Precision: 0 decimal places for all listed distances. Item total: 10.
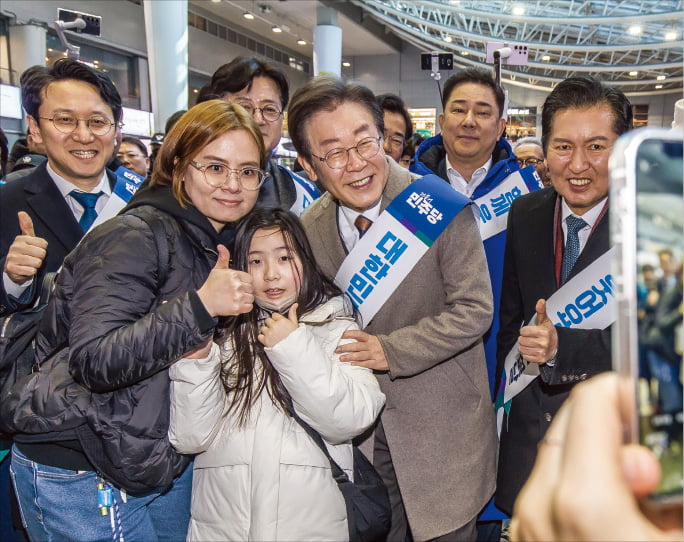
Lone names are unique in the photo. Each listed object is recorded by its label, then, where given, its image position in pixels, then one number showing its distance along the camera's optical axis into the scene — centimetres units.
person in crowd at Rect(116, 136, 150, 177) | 488
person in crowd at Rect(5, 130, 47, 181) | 351
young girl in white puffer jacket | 166
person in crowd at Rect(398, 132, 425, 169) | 469
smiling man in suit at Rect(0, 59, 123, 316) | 220
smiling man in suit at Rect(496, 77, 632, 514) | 180
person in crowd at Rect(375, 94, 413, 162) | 403
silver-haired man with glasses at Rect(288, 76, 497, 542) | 194
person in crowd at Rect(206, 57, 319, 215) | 271
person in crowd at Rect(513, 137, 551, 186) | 501
